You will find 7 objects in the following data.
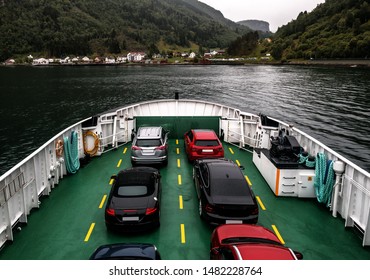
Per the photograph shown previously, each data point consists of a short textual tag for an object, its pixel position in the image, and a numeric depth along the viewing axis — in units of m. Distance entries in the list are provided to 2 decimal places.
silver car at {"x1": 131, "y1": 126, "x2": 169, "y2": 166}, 12.70
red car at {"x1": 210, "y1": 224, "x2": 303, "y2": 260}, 5.51
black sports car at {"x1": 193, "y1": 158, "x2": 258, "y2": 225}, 8.16
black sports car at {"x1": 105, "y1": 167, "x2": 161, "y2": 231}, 8.02
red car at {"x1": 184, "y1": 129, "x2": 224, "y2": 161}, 13.05
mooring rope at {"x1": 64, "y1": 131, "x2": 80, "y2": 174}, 12.28
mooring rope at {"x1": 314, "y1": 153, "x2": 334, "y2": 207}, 9.52
